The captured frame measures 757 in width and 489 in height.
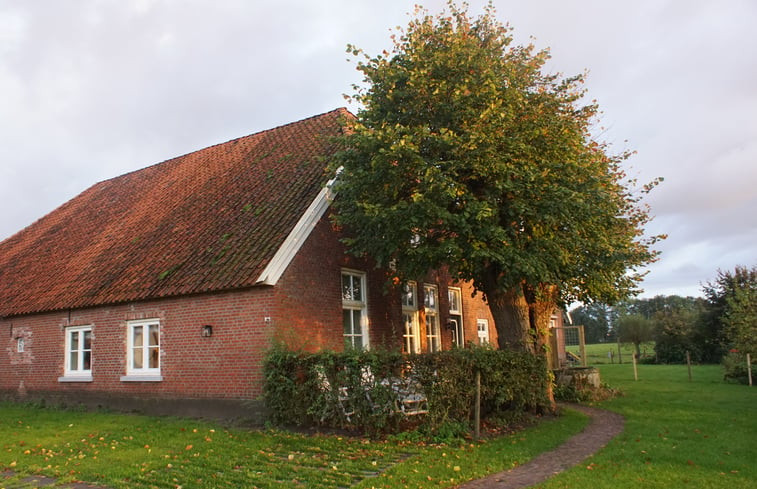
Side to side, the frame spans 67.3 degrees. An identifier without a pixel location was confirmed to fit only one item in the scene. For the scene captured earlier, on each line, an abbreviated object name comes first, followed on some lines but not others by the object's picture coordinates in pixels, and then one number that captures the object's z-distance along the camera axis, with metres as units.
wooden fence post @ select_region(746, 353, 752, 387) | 21.16
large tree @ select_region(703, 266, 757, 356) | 22.88
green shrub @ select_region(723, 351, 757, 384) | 22.38
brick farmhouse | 12.88
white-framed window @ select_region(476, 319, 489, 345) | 21.30
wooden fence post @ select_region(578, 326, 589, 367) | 22.30
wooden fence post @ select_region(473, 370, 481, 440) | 10.67
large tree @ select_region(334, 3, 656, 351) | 11.50
